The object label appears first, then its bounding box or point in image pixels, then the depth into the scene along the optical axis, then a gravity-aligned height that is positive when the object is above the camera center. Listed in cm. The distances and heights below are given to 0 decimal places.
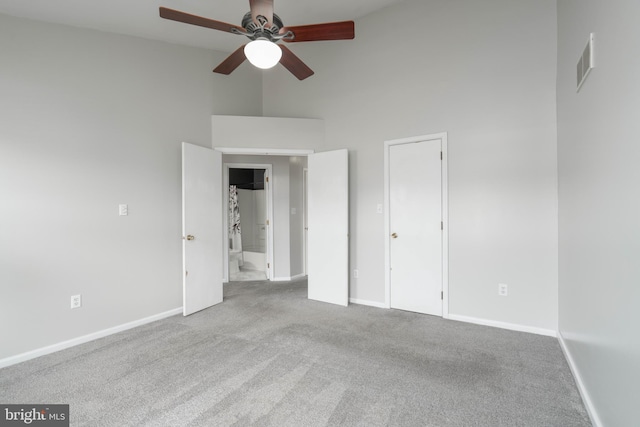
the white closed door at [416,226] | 346 -16
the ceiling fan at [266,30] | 200 +132
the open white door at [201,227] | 354 -17
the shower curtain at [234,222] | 676 -19
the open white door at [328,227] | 392 -18
